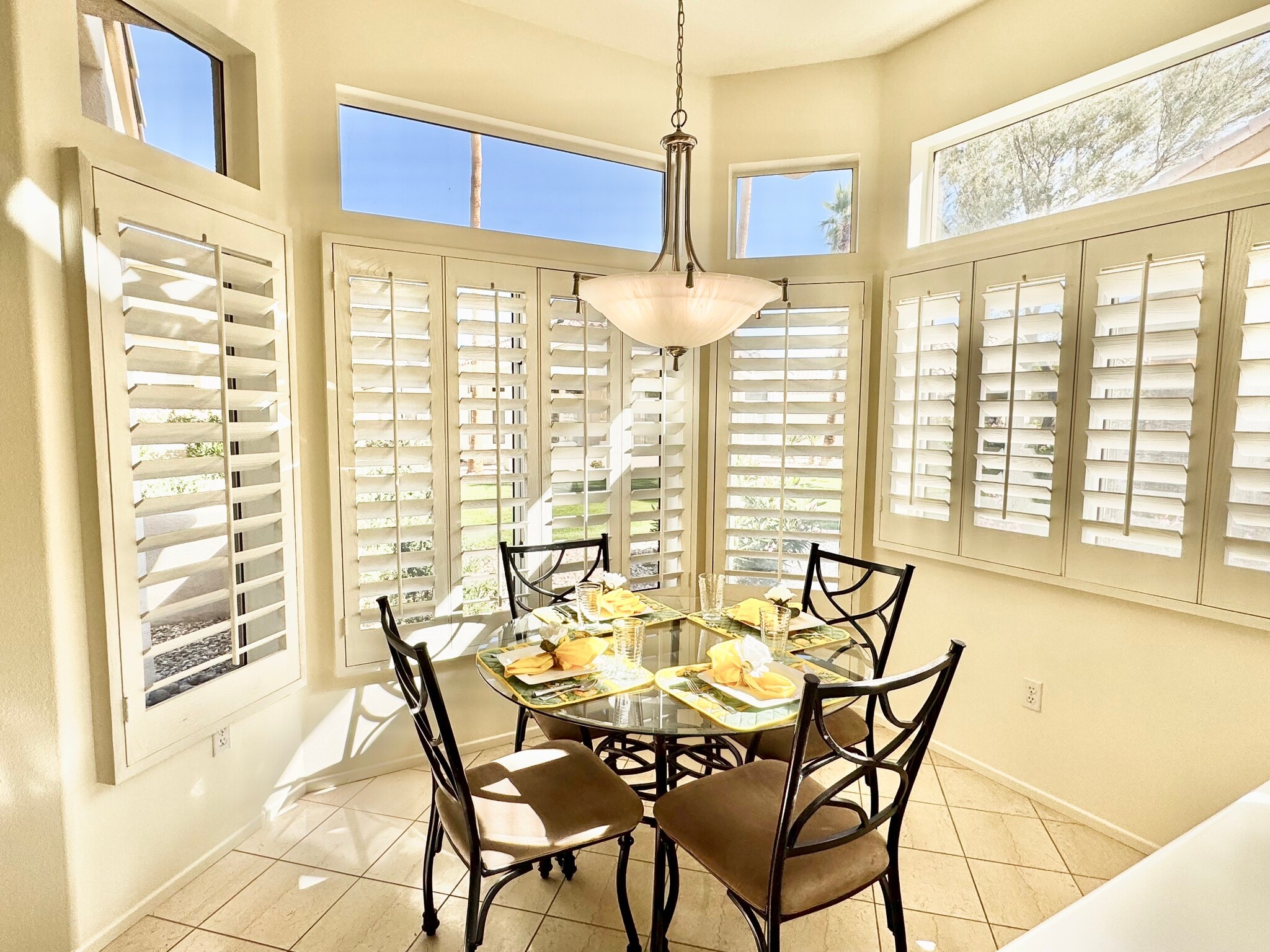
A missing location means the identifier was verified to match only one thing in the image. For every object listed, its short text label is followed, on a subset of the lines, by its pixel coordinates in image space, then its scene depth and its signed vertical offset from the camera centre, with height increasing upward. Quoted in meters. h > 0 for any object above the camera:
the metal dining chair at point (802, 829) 1.42 -0.99
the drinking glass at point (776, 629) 2.08 -0.63
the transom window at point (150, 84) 1.95 +1.04
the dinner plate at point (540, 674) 1.84 -0.69
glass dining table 1.63 -0.72
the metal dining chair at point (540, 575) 2.68 -0.66
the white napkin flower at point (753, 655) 1.76 -0.60
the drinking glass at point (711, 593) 2.47 -0.62
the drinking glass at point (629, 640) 1.92 -0.62
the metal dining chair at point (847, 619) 2.18 -0.83
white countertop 1.13 -0.86
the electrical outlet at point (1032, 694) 2.64 -1.05
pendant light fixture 1.91 +0.37
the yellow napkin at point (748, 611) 2.32 -0.65
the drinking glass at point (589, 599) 2.28 -0.60
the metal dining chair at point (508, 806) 1.58 -1.00
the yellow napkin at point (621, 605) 2.36 -0.65
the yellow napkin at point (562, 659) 1.89 -0.67
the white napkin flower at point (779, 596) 2.13 -0.54
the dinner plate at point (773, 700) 1.70 -0.70
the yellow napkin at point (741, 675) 1.75 -0.67
